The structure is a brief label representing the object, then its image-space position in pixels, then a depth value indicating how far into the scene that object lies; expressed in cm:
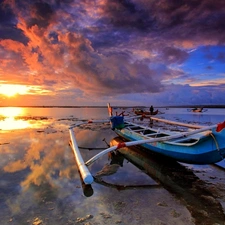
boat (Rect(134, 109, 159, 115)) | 3757
